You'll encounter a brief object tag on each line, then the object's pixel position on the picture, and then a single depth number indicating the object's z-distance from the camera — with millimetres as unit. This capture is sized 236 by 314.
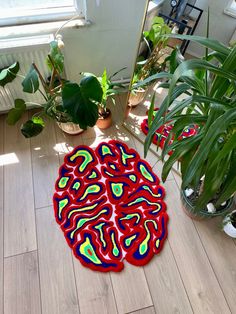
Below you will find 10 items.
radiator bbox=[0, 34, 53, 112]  1216
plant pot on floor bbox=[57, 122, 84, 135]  1471
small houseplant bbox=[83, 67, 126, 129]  1334
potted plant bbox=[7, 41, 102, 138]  1074
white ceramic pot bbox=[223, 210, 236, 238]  1219
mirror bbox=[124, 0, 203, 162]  1100
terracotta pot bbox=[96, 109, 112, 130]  1564
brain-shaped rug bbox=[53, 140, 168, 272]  1222
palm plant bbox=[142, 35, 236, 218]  632
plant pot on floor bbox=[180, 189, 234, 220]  1184
